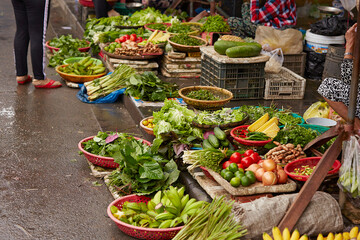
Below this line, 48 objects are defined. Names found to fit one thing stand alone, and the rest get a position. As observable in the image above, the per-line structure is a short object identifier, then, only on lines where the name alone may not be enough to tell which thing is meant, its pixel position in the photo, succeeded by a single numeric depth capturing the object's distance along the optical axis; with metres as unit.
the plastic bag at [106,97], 7.44
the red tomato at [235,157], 4.38
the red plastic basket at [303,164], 4.19
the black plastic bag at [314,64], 7.55
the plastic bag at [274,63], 6.94
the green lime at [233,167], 4.20
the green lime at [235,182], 4.05
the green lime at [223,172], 4.22
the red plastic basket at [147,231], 3.92
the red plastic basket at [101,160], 5.13
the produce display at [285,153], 4.51
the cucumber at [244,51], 6.34
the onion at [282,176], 4.16
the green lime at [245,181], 4.07
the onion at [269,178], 4.08
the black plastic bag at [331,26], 7.37
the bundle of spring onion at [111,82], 7.42
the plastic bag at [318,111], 5.76
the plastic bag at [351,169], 3.74
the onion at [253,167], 4.23
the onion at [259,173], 4.17
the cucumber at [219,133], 4.74
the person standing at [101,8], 10.80
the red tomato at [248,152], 4.49
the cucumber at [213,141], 4.67
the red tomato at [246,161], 4.33
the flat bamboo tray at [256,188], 4.05
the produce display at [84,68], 8.27
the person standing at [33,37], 7.38
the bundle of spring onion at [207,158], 4.38
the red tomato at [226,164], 4.38
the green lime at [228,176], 4.15
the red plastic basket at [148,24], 9.50
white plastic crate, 6.81
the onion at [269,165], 4.17
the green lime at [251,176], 4.12
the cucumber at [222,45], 6.52
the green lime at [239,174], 4.12
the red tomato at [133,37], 8.75
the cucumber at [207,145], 4.65
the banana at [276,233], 3.48
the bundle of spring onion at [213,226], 3.50
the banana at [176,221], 3.93
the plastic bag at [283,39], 7.36
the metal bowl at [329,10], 8.23
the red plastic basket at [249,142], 4.70
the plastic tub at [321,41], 7.44
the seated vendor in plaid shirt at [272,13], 8.34
